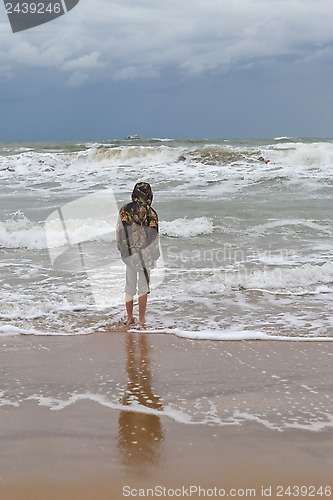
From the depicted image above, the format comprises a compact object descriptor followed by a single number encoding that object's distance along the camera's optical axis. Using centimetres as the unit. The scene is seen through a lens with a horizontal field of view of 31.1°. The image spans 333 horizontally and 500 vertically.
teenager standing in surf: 631
